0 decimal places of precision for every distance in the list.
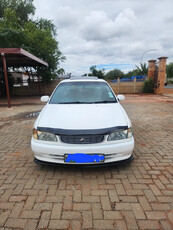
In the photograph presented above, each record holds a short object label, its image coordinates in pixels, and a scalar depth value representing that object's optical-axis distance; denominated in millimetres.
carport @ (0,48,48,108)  8219
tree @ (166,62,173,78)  55612
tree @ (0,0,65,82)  12342
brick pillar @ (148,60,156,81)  15881
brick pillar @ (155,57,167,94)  14116
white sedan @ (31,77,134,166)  2232
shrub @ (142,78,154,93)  16006
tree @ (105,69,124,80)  63188
